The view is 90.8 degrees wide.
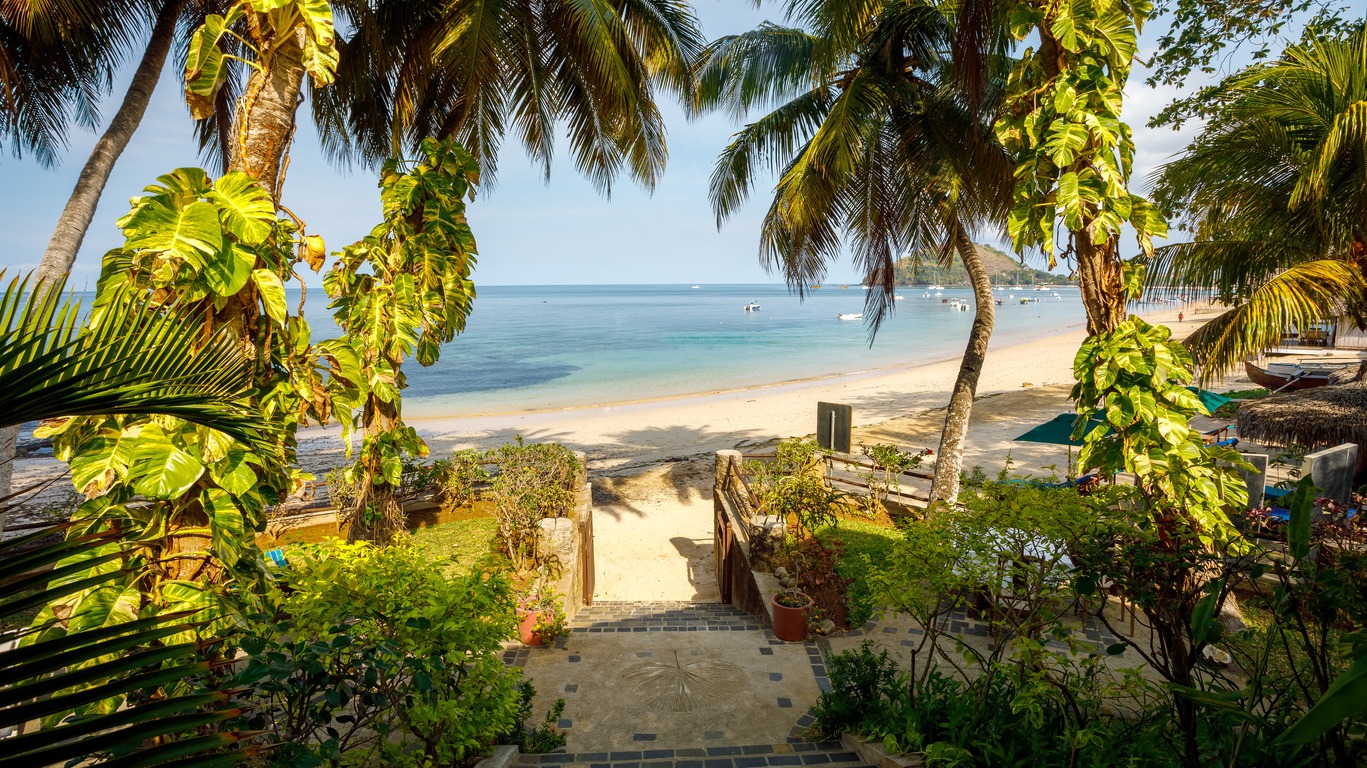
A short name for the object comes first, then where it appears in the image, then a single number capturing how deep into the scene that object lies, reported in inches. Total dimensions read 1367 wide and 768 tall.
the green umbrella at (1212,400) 406.1
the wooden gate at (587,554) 350.0
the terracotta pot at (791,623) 256.7
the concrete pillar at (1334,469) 297.1
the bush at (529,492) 319.0
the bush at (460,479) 439.5
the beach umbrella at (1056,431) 380.5
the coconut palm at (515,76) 295.7
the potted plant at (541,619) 250.7
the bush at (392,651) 113.7
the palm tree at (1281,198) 254.4
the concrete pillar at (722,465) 419.5
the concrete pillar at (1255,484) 299.7
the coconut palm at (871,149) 364.5
